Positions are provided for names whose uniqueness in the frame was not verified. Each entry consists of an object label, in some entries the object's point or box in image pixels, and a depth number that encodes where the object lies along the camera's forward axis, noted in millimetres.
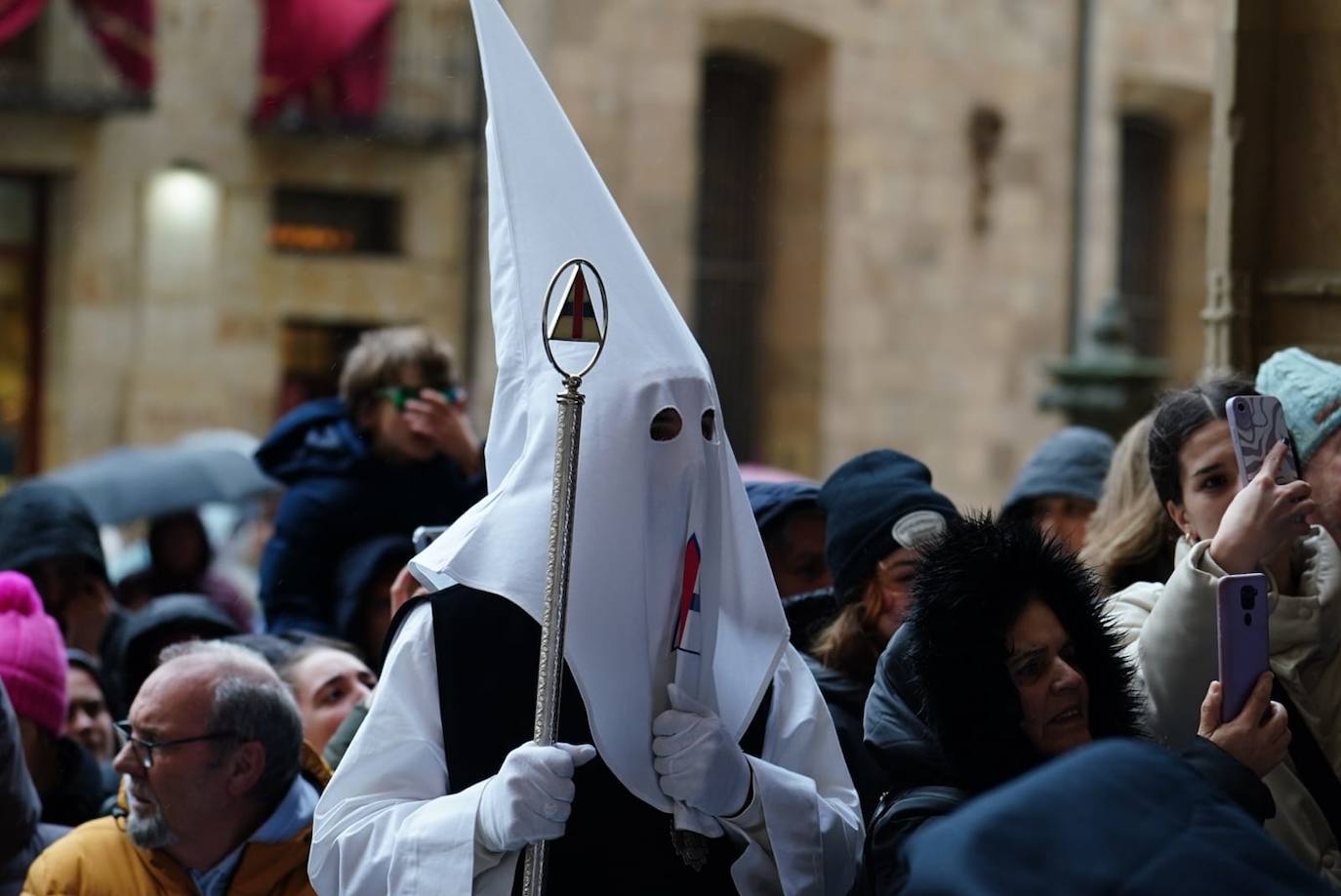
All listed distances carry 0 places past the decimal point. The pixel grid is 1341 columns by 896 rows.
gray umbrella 21984
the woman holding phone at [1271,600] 6875
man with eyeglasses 8336
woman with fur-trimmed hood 6539
